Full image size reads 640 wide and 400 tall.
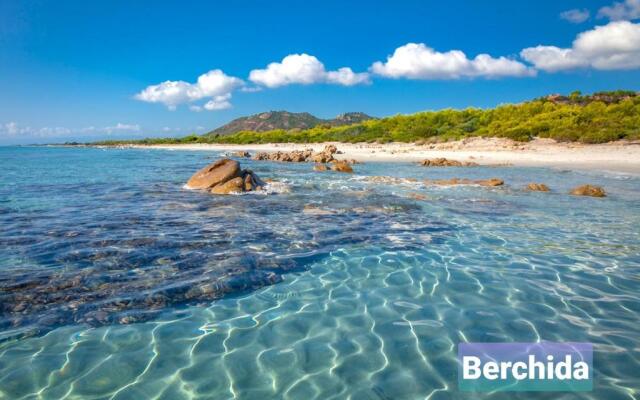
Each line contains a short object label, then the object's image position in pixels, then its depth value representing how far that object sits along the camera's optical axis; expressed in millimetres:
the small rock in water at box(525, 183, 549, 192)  13745
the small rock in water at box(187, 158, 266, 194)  13773
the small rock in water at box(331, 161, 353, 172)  21809
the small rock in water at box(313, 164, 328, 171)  22719
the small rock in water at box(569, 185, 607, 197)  12406
